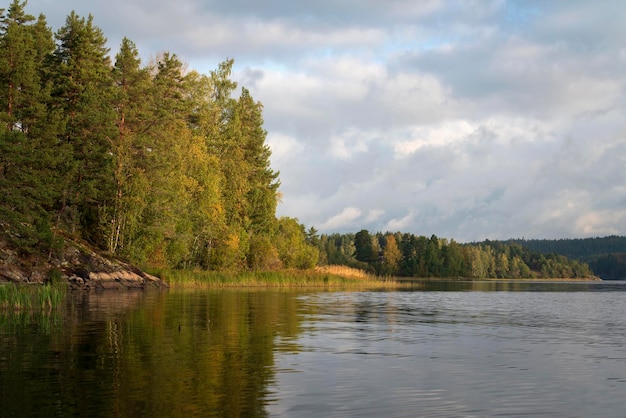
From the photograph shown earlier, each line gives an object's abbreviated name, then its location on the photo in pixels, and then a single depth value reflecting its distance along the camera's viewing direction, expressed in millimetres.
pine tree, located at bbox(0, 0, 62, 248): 50531
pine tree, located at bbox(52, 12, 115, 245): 63562
